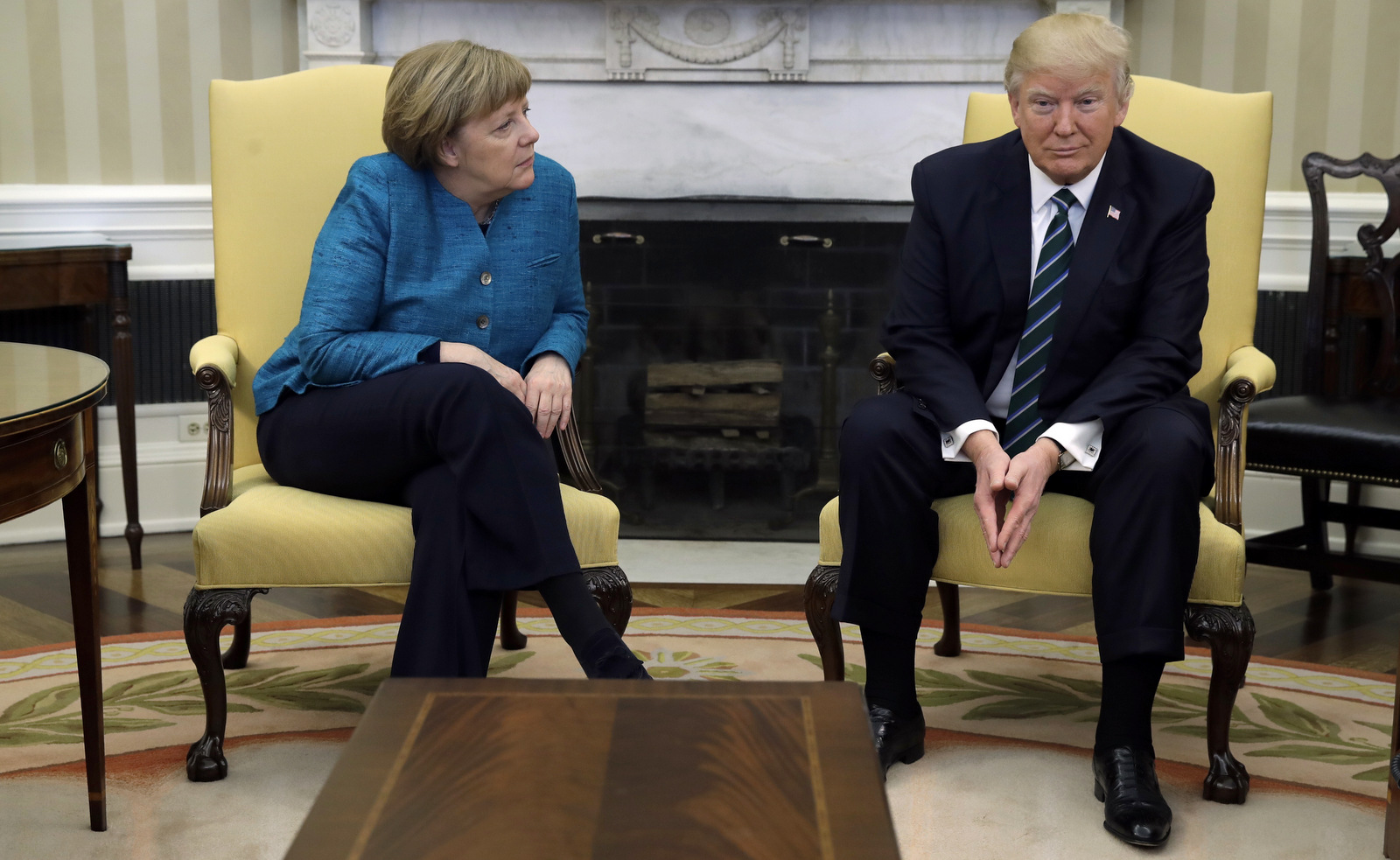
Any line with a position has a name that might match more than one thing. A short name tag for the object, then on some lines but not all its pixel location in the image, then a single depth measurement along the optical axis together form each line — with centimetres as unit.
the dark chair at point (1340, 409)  255
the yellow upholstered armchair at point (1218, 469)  187
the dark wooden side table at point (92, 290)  296
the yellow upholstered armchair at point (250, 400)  188
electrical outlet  353
